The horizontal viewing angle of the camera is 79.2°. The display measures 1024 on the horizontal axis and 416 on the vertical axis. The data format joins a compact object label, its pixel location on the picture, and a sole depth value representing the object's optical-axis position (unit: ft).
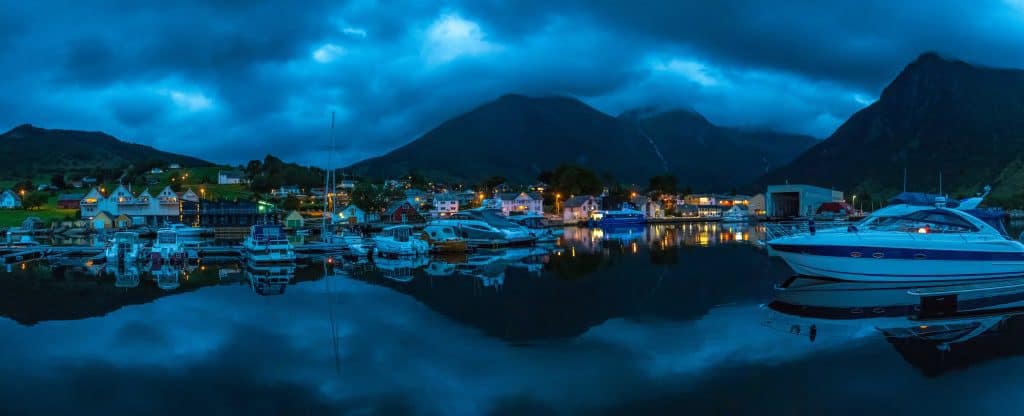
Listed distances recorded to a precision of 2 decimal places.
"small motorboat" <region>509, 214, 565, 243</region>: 189.42
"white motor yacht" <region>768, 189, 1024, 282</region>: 73.36
